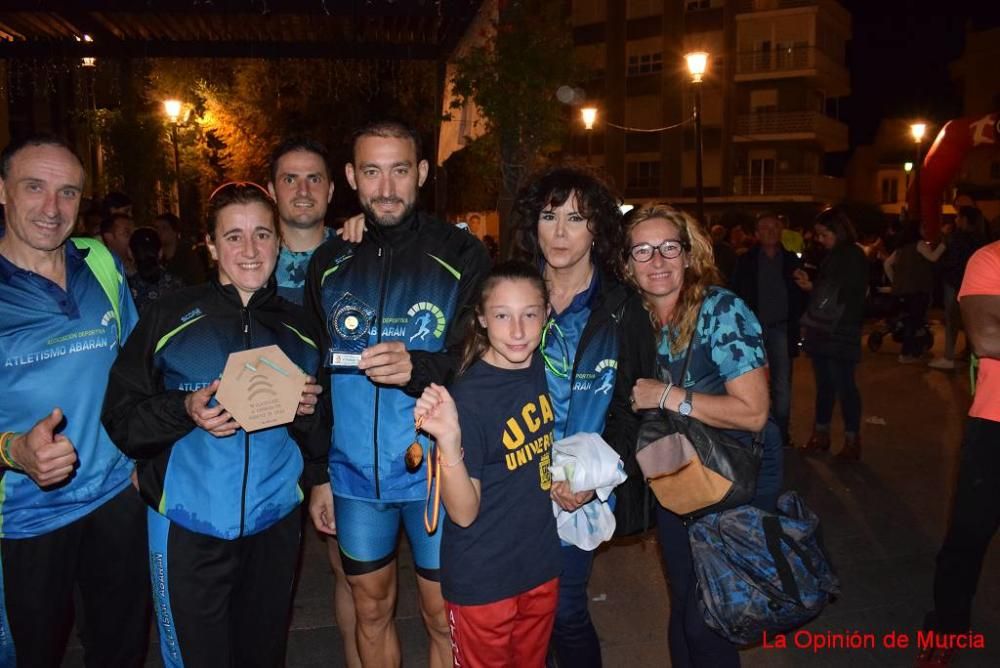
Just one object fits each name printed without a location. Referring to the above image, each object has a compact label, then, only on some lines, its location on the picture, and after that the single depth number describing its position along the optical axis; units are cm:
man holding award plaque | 302
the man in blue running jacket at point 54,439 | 269
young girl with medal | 262
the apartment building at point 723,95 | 3334
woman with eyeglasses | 283
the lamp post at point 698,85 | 1436
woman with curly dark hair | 303
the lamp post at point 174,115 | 1623
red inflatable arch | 1288
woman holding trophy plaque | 267
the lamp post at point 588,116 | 1791
